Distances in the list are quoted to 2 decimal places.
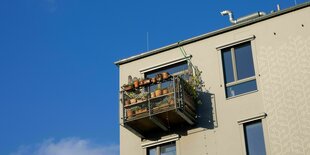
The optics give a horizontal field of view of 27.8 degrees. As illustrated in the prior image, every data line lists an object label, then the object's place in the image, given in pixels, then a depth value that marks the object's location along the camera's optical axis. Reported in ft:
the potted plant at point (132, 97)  74.43
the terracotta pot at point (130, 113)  73.61
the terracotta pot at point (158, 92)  73.15
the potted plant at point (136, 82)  76.59
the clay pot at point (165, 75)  75.12
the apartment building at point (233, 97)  69.36
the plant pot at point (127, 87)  76.48
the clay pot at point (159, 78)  75.61
